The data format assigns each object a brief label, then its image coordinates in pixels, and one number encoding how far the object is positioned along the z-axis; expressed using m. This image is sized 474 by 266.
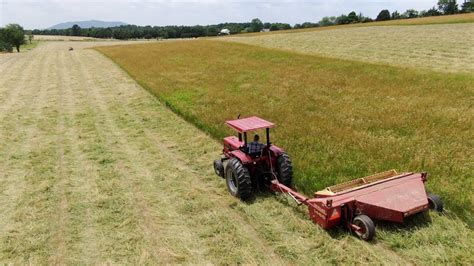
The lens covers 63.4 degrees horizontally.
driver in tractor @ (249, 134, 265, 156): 7.06
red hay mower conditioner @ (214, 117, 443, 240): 5.40
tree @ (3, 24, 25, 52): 96.06
